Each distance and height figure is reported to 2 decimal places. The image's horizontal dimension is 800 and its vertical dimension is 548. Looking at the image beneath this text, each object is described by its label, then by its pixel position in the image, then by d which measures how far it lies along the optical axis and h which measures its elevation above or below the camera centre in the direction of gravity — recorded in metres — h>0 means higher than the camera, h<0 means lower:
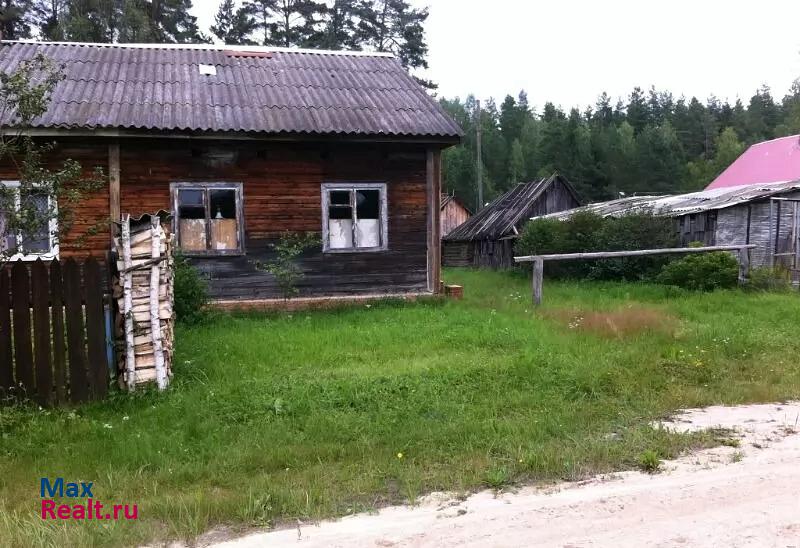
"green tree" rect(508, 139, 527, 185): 66.75 +6.98
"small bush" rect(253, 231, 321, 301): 11.95 -0.59
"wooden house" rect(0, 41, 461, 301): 11.62 +1.32
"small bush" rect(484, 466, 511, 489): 4.29 -1.74
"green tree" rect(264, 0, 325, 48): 37.31 +12.59
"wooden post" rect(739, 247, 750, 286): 14.23 -0.88
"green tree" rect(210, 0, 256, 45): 37.25 +12.58
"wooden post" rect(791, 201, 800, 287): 15.73 -0.27
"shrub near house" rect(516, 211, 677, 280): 17.23 -0.36
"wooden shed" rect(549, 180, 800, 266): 16.84 +0.20
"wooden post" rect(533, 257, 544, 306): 12.04 -0.99
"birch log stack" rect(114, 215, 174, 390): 6.35 -0.73
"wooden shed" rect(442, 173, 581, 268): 30.73 +0.36
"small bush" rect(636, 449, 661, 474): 4.56 -1.75
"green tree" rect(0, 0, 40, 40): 30.52 +11.08
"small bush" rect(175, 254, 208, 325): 9.70 -0.97
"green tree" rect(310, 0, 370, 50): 37.50 +12.77
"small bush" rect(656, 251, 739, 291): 13.93 -1.03
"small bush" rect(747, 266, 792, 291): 14.02 -1.25
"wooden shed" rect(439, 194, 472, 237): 49.24 +1.35
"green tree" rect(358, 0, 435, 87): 38.69 +12.50
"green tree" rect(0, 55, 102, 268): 5.64 +0.46
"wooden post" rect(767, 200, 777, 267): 16.72 -0.47
